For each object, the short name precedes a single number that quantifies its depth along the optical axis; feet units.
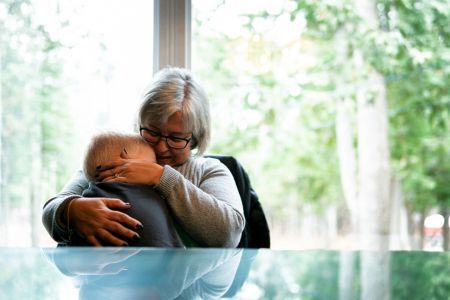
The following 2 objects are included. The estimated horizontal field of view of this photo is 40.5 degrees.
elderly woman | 4.32
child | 4.16
